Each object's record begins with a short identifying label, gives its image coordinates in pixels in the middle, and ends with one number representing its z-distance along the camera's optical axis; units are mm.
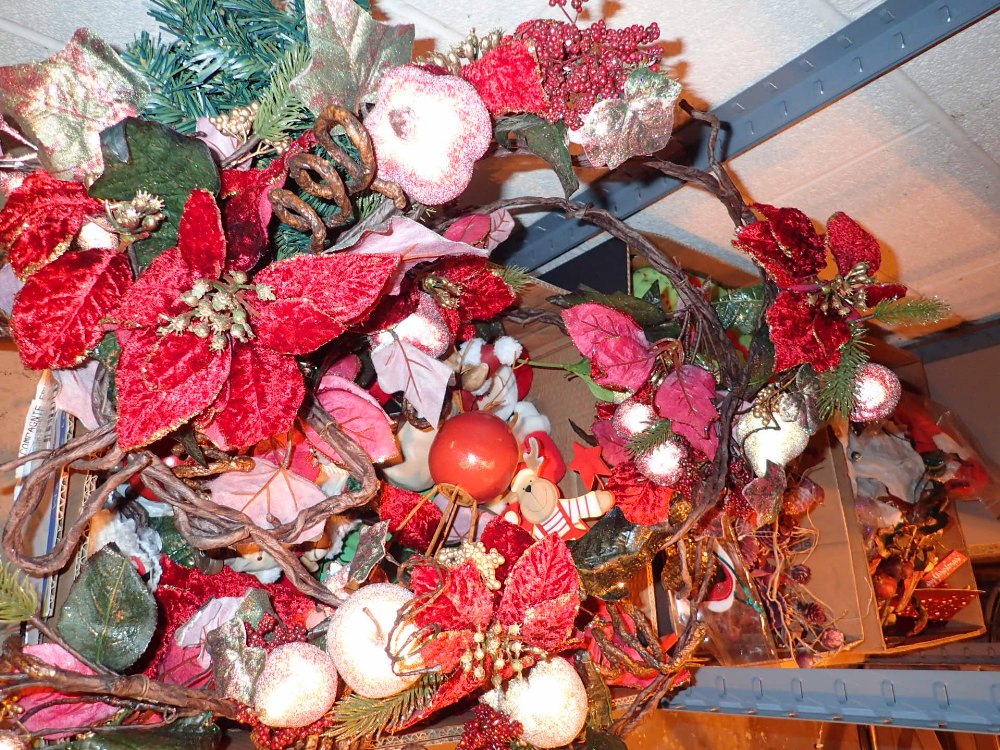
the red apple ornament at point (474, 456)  730
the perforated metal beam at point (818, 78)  720
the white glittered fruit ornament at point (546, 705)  554
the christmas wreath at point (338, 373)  450
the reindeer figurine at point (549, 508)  818
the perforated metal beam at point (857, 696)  659
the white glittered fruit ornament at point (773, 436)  717
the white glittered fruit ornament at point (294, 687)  498
